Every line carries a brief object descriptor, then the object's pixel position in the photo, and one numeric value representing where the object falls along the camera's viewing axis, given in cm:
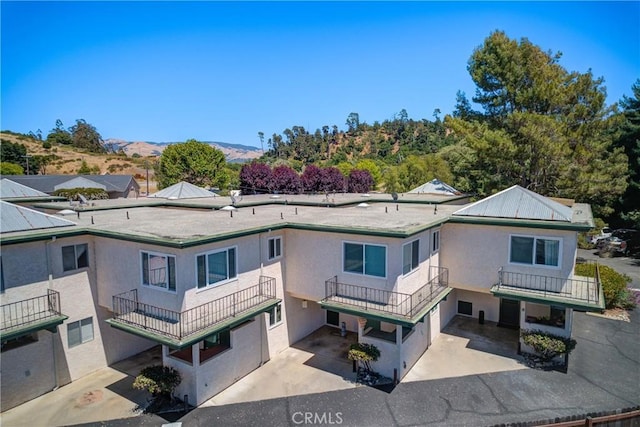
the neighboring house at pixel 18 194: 2542
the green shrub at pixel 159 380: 1197
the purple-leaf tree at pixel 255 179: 5541
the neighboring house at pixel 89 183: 4528
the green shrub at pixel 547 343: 1424
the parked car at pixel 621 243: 3388
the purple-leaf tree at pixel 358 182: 6388
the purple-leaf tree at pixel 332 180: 5919
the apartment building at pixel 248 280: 1224
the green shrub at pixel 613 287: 2027
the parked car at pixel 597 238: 3594
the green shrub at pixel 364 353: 1373
